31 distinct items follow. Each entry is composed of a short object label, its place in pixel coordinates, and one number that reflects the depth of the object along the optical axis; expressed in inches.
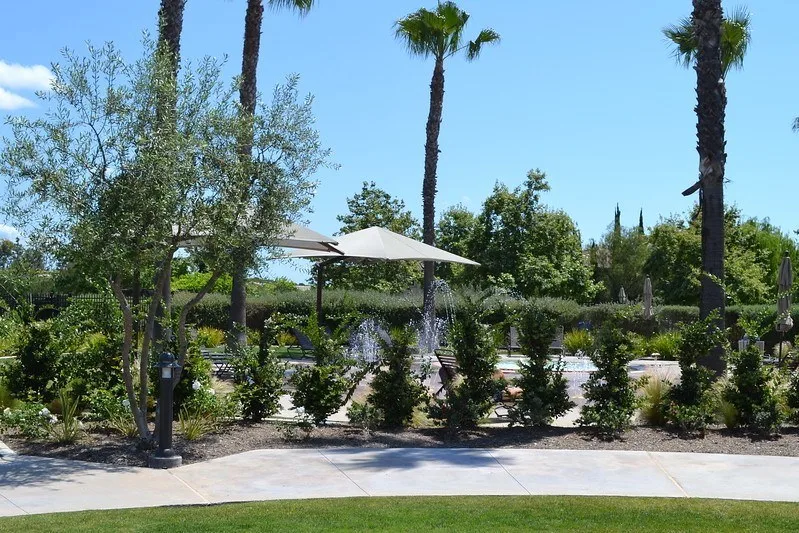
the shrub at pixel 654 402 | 447.8
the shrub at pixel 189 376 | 434.9
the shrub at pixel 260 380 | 444.5
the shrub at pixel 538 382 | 435.8
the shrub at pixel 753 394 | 426.3
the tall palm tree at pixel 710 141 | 544.1
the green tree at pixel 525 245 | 1530.5
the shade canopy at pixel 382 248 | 703.7
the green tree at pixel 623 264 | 2047.2
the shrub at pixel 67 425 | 399.5
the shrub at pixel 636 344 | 443.5
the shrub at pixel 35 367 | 473.1
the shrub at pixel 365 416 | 431.8
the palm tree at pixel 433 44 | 1040.2
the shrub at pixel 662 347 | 928.8
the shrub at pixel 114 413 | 414.9
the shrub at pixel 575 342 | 998.3
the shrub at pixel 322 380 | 434.6
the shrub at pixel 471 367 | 431.5
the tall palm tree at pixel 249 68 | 700.0
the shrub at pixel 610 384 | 426.0
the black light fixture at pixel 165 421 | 354.6
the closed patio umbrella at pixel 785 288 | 743.1
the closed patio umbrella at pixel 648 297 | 1078.4
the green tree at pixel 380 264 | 1563.7
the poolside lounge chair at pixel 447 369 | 491.5
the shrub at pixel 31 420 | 408.5
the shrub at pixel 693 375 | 437.7
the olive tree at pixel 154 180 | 352.8
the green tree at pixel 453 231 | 1713.8
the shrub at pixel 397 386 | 442.0
